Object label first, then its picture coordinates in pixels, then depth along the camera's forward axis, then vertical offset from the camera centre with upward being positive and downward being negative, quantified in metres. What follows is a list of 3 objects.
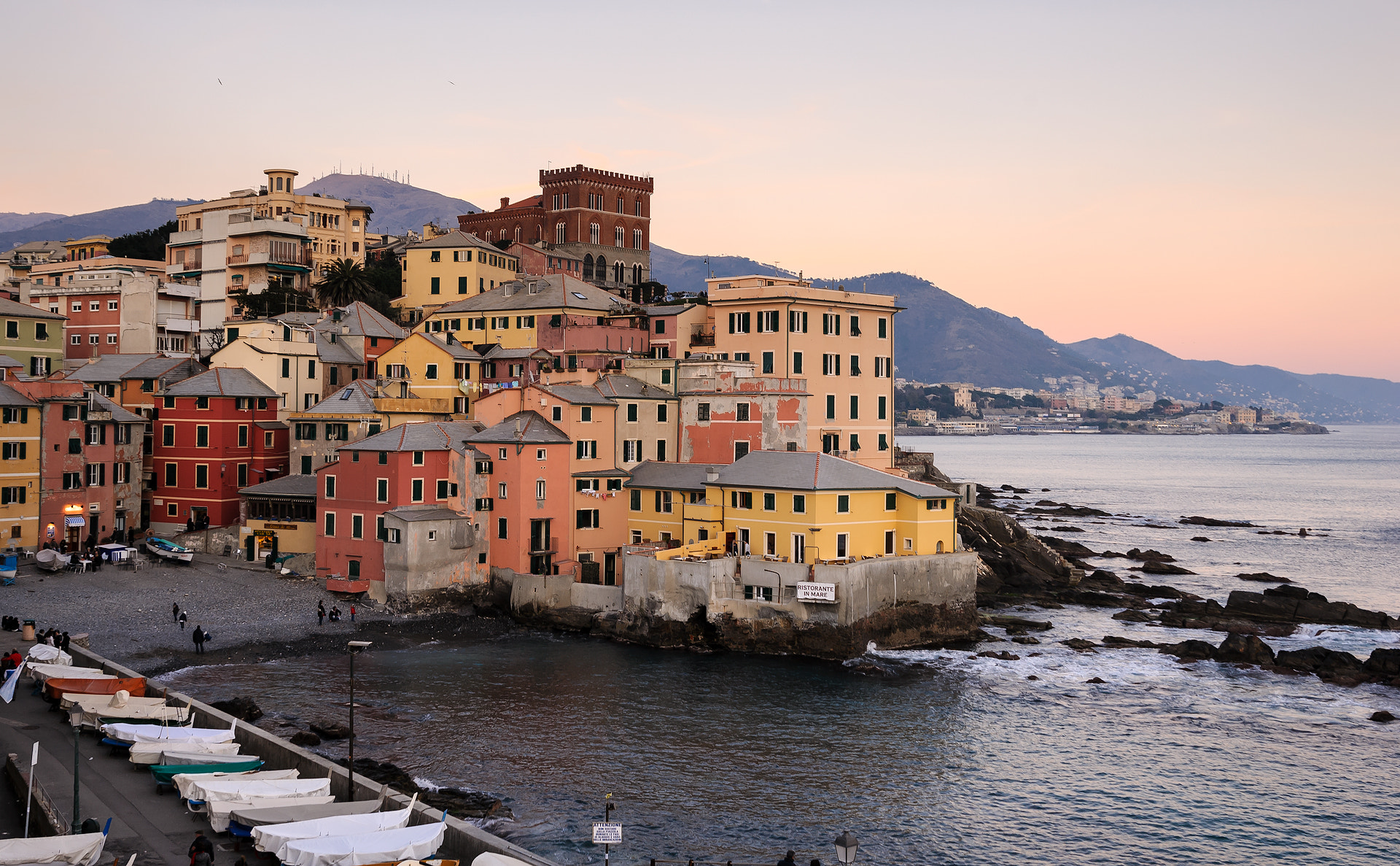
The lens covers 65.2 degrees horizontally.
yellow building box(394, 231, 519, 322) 102.12 +13.17
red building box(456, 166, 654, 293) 130.25 +23.49
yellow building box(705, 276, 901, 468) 74.88 +4.98
